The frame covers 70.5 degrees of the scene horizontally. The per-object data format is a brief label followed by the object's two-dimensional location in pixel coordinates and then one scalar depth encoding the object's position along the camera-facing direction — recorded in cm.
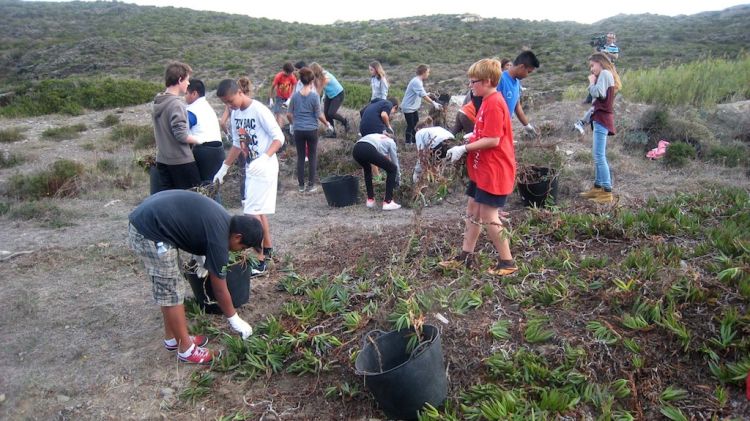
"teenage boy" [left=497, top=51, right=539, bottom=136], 502
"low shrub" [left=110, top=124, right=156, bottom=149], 1133
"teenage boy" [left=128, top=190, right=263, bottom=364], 318
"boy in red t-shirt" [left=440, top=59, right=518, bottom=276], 382
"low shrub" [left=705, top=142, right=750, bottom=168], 753
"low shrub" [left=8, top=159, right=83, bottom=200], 820
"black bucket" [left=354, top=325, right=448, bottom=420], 279
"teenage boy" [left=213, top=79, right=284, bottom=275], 460
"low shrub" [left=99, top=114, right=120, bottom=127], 1386
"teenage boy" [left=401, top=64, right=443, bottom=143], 882
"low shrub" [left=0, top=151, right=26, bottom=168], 1004
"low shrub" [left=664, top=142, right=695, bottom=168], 762
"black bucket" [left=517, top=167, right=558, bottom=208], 577
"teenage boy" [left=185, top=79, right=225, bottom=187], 534
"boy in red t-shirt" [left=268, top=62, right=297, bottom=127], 926
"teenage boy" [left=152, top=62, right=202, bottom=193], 487
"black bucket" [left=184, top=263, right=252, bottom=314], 399
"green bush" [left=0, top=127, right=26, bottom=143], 1220
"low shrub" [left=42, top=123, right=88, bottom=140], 1242
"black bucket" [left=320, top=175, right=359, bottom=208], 688
